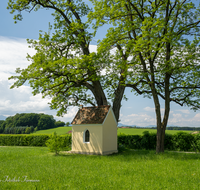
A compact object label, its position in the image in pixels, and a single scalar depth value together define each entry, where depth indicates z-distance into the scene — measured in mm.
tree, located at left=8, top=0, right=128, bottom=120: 17812
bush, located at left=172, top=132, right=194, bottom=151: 22250
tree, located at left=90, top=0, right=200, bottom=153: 17266
